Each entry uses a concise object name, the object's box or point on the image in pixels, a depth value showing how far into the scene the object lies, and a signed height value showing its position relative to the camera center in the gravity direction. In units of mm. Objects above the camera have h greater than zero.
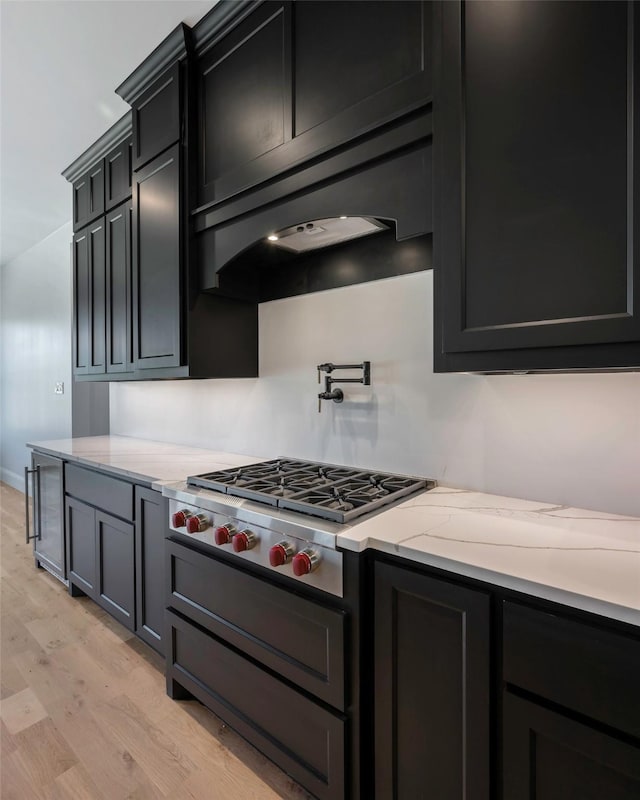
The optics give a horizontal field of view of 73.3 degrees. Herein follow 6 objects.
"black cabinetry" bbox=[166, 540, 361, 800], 1169 -860
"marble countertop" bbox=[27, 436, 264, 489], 1968 -349
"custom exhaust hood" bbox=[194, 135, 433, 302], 1325 +650
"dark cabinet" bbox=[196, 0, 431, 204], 1317 +1111
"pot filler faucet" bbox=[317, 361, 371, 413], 1906 +25
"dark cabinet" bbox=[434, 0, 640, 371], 939 +499
